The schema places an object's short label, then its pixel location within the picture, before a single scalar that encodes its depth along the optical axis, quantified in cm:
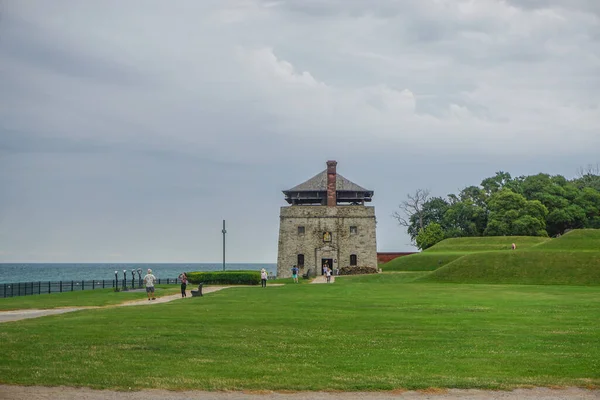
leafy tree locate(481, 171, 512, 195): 9494
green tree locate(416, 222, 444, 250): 9049
